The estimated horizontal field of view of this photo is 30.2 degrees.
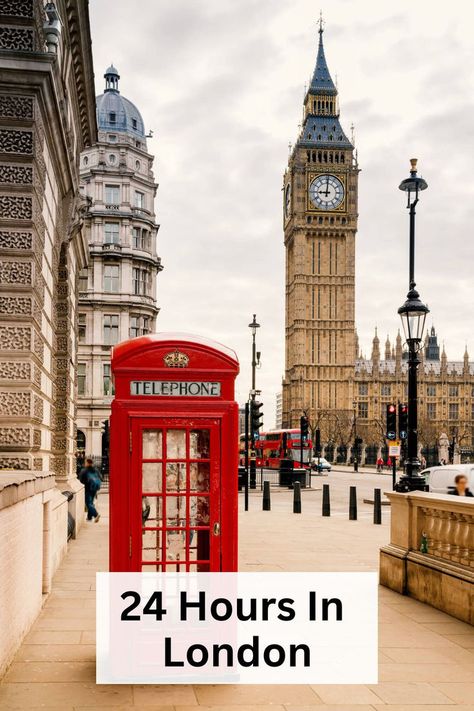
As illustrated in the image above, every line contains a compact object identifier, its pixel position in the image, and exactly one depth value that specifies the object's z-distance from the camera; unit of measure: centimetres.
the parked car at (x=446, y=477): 2072
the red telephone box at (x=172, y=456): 646
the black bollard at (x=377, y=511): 2009
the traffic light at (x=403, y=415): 3155
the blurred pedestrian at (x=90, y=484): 1933
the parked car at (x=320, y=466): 6581
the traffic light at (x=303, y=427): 4941
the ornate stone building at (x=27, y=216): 932
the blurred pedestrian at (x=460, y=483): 1341
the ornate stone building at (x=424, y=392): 12556
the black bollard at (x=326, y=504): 2220
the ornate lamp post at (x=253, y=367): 3657
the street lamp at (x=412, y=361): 1478
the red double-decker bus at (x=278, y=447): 6200
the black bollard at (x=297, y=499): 2312
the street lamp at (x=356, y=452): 7335
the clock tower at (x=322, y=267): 12200
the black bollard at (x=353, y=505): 2134
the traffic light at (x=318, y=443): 8029
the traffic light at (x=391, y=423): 2775
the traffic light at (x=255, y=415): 2962
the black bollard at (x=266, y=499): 2428
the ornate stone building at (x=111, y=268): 5062
